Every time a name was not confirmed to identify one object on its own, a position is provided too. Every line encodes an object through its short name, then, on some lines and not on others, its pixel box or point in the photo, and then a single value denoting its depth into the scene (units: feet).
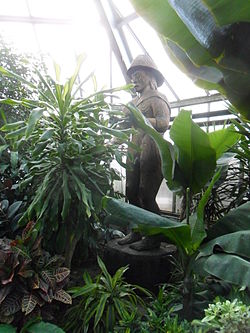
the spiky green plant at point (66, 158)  6.20
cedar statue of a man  8.00
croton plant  5.09
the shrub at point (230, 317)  2.97
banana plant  4.36
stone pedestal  7.32
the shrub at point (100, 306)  5.36
